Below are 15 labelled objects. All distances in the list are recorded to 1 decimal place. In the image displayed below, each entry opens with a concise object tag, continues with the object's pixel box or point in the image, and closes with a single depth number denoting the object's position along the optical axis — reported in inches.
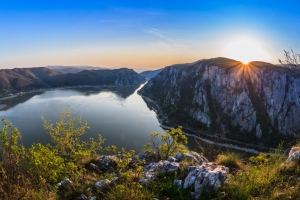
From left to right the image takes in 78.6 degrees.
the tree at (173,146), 690.8
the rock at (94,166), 577.2
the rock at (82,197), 324.2
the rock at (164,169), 363.6
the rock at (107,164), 580.5
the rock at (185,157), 502.6
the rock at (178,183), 314.9
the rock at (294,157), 334.6
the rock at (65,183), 365.7
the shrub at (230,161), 422.9
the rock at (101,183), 343.9
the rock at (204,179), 295.6
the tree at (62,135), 572.4
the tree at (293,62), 320.8
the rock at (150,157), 645.1
